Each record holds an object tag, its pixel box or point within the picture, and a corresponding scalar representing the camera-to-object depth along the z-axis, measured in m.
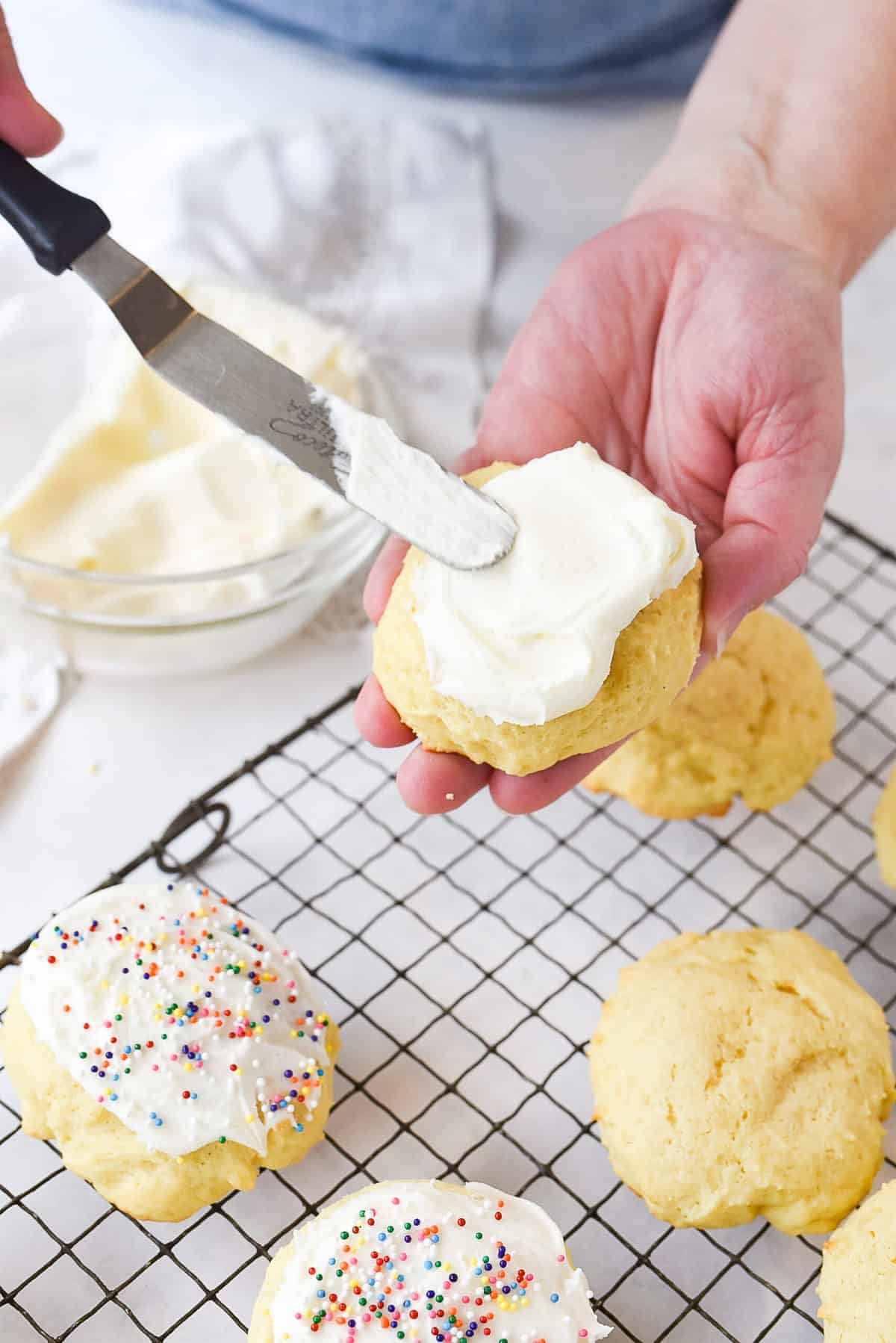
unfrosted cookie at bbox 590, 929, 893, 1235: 0.73
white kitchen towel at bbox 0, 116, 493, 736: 0.91
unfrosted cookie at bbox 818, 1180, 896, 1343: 0.70
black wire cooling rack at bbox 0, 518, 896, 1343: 0.73
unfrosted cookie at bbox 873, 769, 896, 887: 0.79
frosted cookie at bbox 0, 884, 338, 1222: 0.72
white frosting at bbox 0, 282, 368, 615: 0.82
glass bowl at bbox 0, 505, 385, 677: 0.80
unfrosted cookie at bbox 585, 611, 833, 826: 0.80
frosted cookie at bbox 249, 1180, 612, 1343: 0.70
